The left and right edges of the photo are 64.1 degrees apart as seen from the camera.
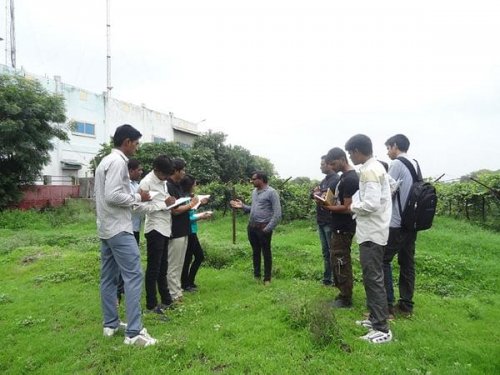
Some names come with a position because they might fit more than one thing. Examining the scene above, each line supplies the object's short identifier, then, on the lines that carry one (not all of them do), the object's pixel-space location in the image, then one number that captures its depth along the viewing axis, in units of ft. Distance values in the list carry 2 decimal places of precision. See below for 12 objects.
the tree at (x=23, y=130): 53.88
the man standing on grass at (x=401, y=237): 15.25
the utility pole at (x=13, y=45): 73.97
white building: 82.07
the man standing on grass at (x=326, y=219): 19.94
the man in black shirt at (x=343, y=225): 16.40
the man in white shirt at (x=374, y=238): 13.46
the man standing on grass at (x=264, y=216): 20.72
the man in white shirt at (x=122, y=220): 12.96
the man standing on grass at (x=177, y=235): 17.61
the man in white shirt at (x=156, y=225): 15.84
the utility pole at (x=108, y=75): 95.93
